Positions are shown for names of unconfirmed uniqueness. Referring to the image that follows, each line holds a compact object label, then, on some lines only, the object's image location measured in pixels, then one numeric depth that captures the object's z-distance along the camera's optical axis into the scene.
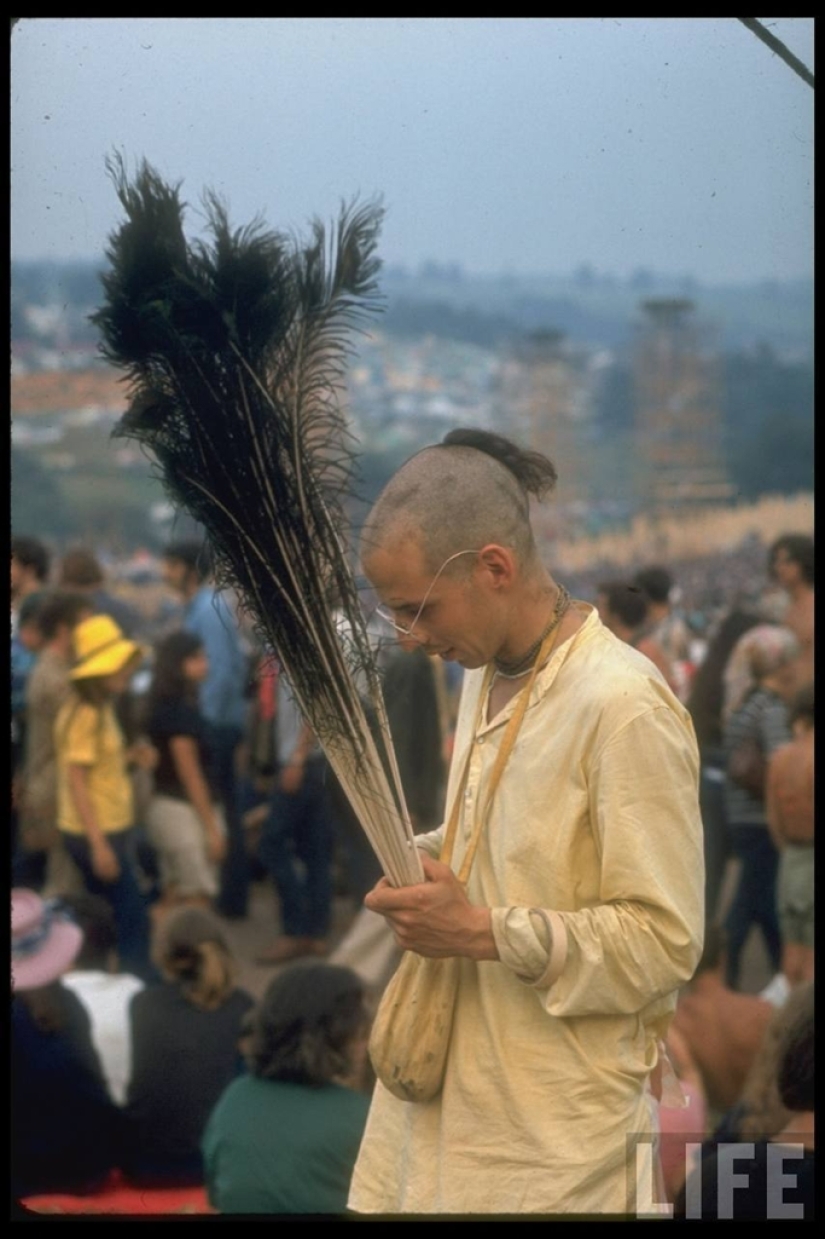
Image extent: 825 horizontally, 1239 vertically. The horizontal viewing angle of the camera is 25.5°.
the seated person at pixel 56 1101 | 4.84
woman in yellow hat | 7.29
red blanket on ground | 4.63
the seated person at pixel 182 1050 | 4.89
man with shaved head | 2.64
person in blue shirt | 8.16
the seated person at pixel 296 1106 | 4.20
